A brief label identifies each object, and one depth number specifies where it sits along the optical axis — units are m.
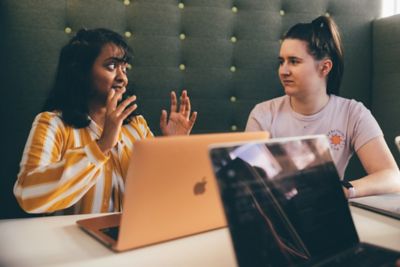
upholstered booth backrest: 1.66
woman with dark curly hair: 1.12
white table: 0.73
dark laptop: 0.62
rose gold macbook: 0.73
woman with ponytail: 1.70
